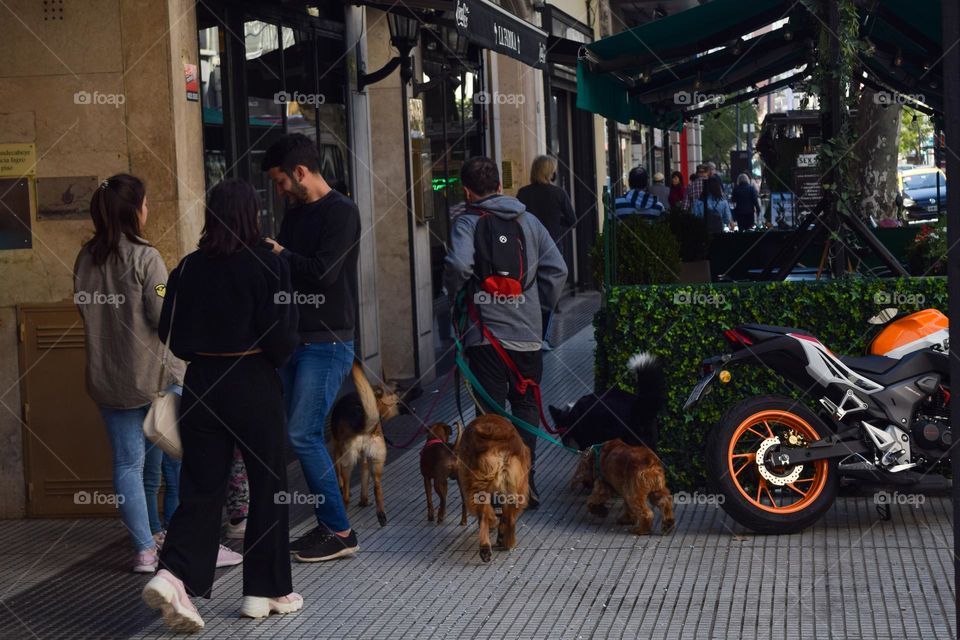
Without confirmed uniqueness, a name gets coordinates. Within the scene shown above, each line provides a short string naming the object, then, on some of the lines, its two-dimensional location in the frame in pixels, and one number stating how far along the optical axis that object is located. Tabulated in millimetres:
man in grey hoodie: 7531
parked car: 42969
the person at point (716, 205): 24966
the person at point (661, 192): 24234
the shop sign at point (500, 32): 8938
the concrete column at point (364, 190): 12234
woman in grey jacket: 6539
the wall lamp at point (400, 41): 12031
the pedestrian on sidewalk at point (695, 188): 27312
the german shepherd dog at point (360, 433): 7538
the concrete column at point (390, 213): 12984
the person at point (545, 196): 15188
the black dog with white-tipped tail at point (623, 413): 7422
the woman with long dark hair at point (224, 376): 5660
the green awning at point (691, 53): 9852
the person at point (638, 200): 18047
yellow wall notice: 7965
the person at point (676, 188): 26094
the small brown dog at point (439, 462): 7445
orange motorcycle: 6934
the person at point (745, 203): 31359
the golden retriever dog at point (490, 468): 6652
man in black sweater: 6637
